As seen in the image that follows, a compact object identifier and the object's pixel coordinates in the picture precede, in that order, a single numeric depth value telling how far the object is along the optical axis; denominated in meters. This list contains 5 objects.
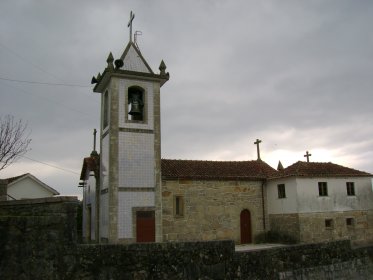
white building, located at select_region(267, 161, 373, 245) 22.36
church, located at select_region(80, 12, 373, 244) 19.16
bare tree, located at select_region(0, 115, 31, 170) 11.98
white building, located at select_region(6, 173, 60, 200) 35.22
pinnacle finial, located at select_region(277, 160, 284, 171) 31.53
